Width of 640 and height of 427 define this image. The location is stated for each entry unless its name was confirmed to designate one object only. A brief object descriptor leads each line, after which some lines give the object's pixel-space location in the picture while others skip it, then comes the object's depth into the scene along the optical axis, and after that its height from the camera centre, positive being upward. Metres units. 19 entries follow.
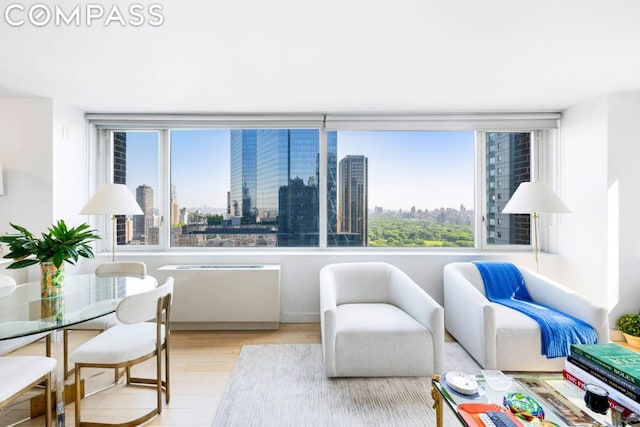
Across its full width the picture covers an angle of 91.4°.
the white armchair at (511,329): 2.28 -0.85
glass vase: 2.00 -0.43
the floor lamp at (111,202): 2.76 +0.11
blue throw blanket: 2.23 -0.78
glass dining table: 1.61 -0.55
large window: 3.69 +0.36
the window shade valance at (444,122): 3.43 +1.03
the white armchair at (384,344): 2.25 -0.94
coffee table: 1.30 -0.85
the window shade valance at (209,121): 3.45 +1.05
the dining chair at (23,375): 1.44 -0.79
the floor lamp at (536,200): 2.81 +0.13
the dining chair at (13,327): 1.56 -0.57
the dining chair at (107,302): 1.88 -0.54
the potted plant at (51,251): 1.89 -0.22
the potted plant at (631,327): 2.81 -1.02
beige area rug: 1.87 -1.22
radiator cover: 3.19 -0.82
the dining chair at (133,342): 1.74 -0.76
